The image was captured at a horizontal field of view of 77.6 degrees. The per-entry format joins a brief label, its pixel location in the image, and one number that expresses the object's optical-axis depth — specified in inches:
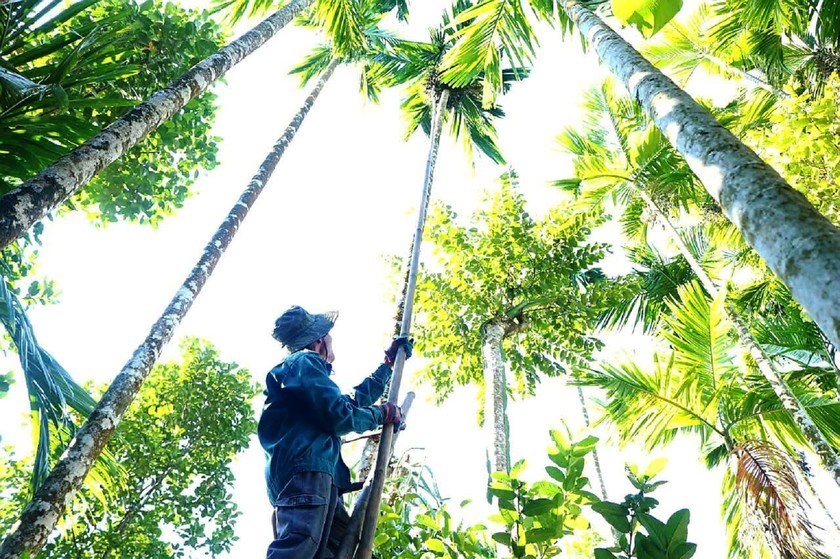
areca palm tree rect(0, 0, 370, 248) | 99.3
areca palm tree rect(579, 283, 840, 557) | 156.6
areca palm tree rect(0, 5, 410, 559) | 115.9
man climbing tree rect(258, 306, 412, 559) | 83.3
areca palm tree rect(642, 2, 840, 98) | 288.4
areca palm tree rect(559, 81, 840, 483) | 260.7
